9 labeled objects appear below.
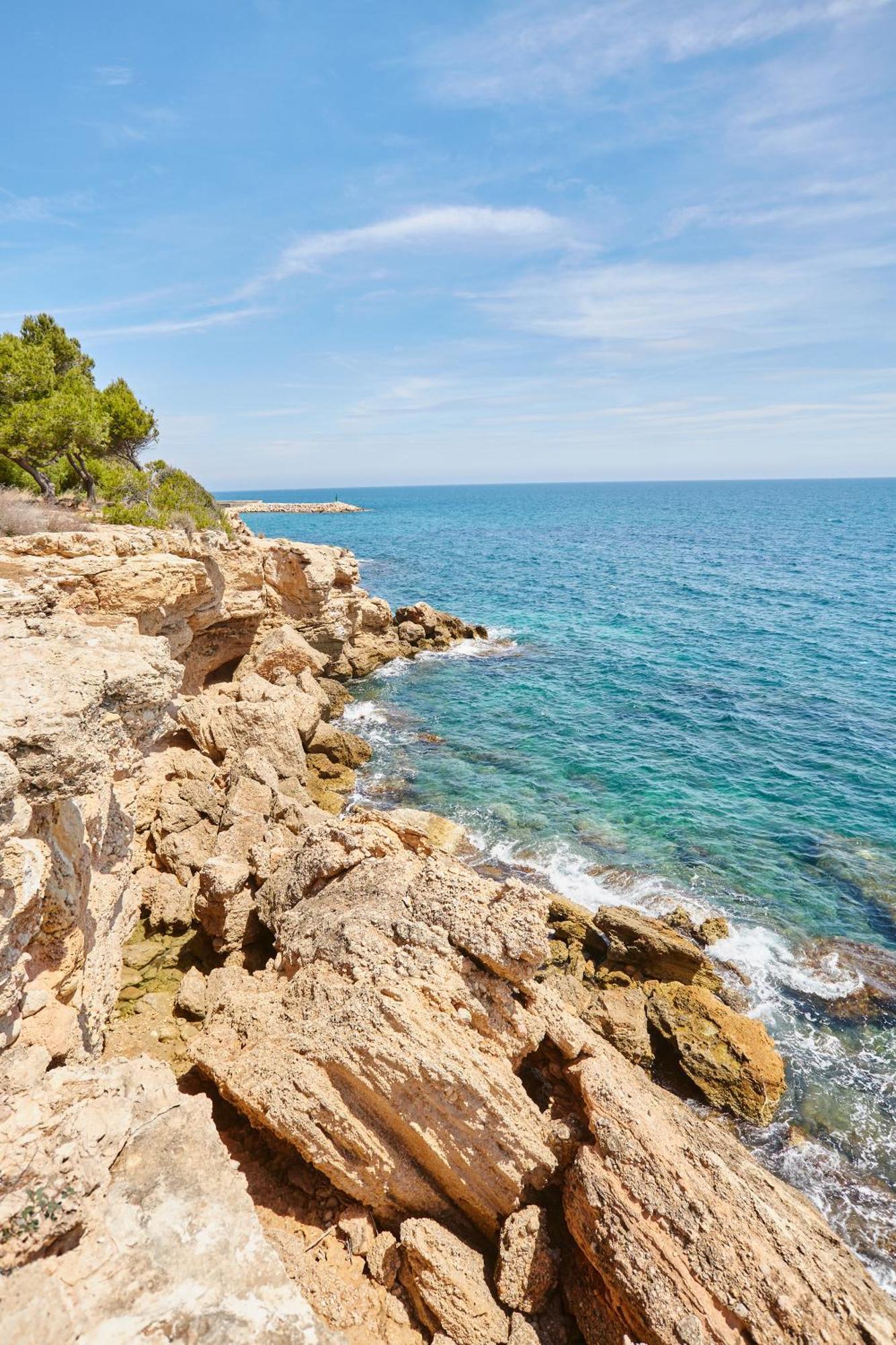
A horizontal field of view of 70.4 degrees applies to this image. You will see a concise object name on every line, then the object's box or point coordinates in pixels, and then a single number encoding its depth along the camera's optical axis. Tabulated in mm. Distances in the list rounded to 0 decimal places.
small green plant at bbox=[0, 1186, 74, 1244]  5023
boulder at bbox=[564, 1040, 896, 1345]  6785
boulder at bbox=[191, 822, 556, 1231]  8406
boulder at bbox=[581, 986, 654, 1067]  13000
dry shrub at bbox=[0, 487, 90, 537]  17906
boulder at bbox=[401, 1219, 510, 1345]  7637
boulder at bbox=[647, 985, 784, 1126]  12461
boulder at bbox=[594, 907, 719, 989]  14922
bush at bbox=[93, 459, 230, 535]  24922
